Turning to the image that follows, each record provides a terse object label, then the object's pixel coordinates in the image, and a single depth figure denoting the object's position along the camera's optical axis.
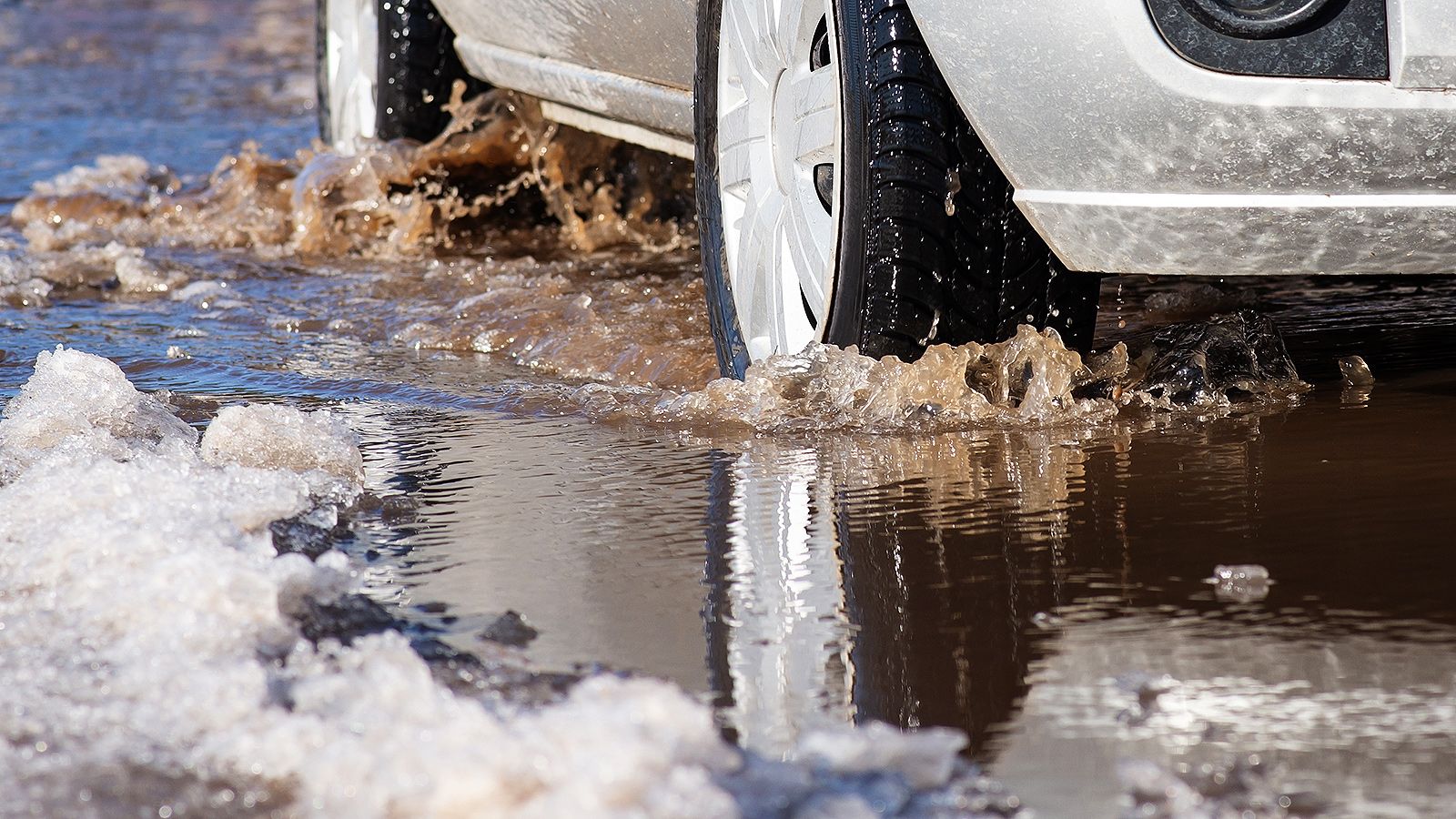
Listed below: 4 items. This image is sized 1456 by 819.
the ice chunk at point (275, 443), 4.85
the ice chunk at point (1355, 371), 5.64
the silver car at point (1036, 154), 4.08
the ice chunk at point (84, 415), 5.07
